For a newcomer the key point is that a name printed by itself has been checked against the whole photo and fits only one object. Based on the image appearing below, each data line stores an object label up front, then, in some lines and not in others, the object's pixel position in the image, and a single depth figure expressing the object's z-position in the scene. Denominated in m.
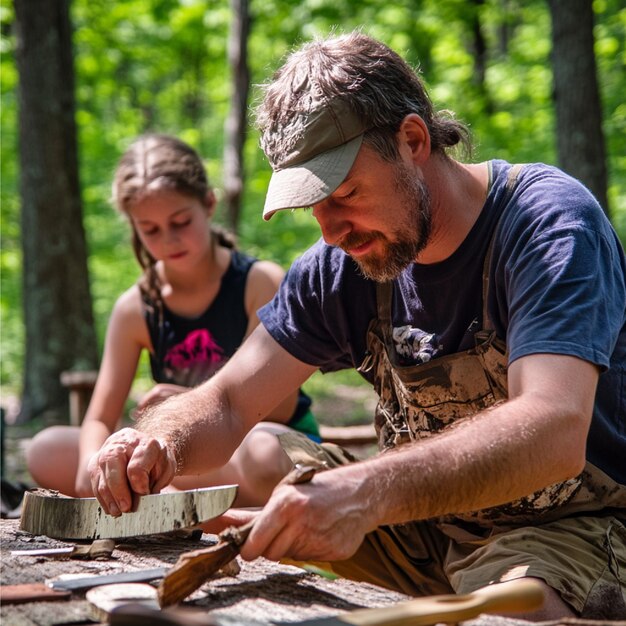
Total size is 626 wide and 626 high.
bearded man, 1.59
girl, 3.37
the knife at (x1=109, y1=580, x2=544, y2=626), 1.25
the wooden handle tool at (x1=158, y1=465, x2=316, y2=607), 1.40
